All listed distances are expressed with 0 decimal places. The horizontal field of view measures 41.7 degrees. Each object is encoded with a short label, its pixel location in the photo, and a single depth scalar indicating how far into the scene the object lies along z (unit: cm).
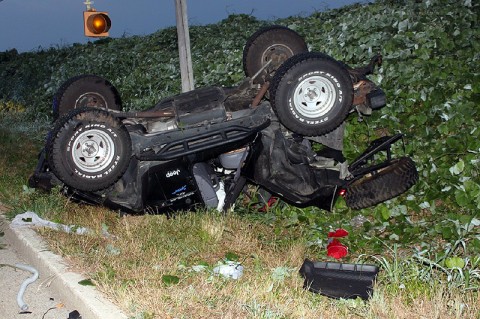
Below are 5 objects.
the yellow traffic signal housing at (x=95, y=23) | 1167
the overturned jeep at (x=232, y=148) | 661
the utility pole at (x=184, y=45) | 957
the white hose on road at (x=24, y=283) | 565
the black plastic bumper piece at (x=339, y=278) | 502
